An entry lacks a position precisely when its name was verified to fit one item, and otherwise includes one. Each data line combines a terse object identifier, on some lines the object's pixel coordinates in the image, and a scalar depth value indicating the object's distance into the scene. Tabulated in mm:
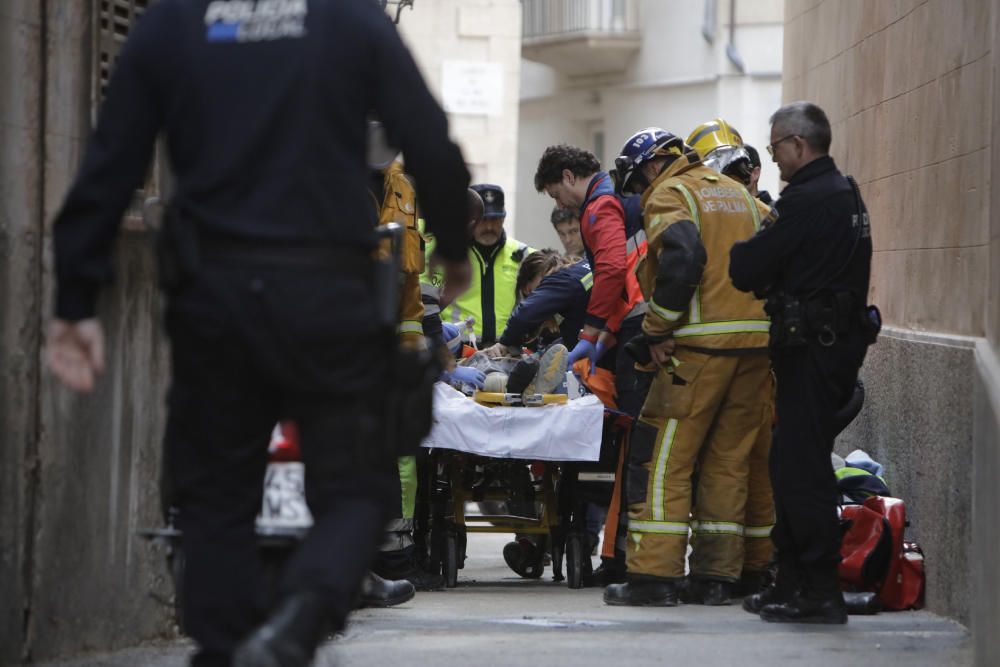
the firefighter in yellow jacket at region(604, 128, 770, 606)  15594
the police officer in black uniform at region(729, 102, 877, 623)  14477
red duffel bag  15359
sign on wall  54187
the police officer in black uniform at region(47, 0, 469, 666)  7895
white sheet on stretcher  16969
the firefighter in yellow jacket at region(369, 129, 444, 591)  15539
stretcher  17000
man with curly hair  17734
